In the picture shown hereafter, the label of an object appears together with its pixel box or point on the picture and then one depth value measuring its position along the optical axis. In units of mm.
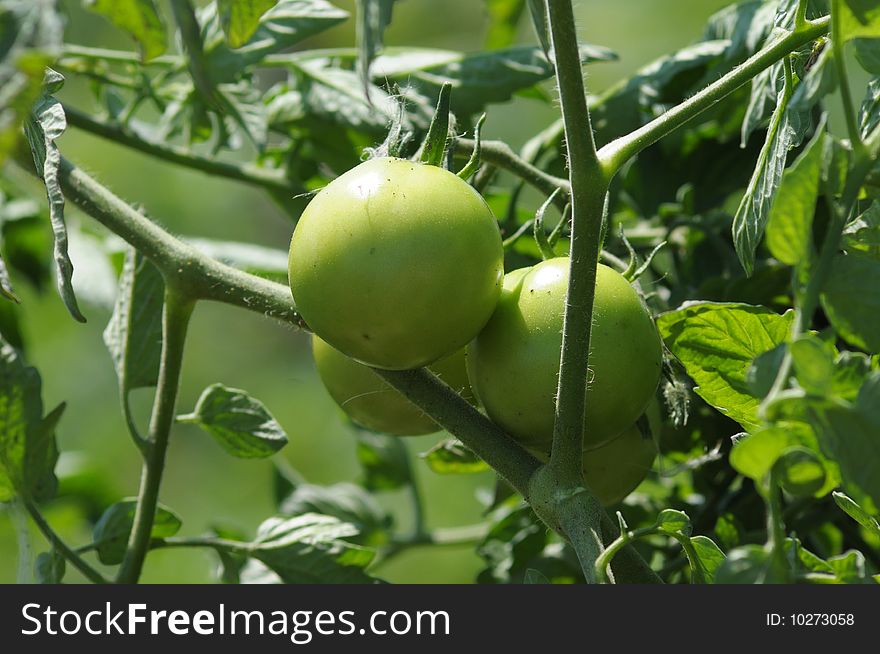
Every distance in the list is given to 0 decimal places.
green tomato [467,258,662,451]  1063
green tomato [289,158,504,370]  1046
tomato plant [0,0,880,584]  984
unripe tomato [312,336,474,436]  1114
